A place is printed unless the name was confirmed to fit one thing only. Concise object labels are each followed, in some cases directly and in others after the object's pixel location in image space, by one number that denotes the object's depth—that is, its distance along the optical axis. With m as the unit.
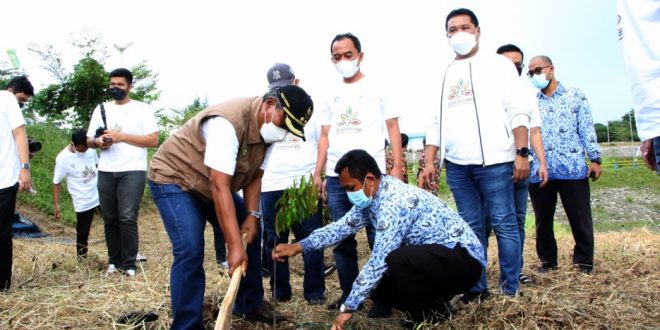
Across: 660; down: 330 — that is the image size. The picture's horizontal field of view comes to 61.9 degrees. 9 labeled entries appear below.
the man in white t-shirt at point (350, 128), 3.77
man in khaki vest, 2.75
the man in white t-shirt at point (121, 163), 4.97
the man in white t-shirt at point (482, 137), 3.56
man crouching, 3.02
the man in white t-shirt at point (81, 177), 5.85
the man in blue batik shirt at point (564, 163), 4.64
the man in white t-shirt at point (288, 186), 4.06
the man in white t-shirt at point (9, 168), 4.07
